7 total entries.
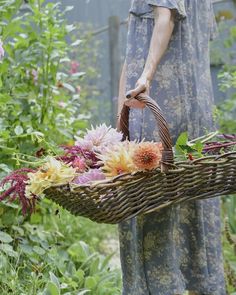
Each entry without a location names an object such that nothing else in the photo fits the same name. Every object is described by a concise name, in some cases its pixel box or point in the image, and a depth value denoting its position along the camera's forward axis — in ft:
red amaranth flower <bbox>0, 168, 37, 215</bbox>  12.09
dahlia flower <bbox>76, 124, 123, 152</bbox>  12.60
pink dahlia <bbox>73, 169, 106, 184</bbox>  12.08
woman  13.58
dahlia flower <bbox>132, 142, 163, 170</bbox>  11.75
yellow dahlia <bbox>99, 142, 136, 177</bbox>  11.88
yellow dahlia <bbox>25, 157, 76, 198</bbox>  11.86
